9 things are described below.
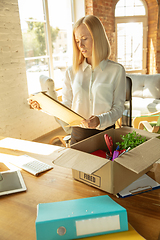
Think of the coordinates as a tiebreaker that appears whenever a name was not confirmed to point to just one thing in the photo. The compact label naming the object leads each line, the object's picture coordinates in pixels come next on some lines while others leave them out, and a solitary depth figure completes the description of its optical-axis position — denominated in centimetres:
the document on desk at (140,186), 91
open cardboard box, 82
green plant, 99
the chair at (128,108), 231
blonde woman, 139
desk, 75
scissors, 104
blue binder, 67
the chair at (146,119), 290
